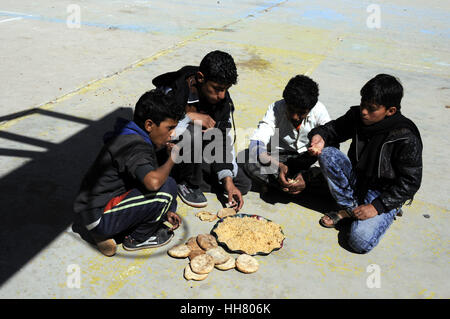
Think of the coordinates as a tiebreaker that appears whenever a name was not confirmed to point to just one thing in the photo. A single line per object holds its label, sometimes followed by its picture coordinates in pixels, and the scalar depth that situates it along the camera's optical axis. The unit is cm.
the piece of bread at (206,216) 311
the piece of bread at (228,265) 261
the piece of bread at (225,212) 314
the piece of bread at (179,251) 266
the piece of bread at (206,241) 277
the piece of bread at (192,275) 250
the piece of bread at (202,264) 252
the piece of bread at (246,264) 260
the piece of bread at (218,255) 262
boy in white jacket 317
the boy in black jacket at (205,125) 315
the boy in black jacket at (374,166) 285
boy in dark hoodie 244
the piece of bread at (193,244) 276
